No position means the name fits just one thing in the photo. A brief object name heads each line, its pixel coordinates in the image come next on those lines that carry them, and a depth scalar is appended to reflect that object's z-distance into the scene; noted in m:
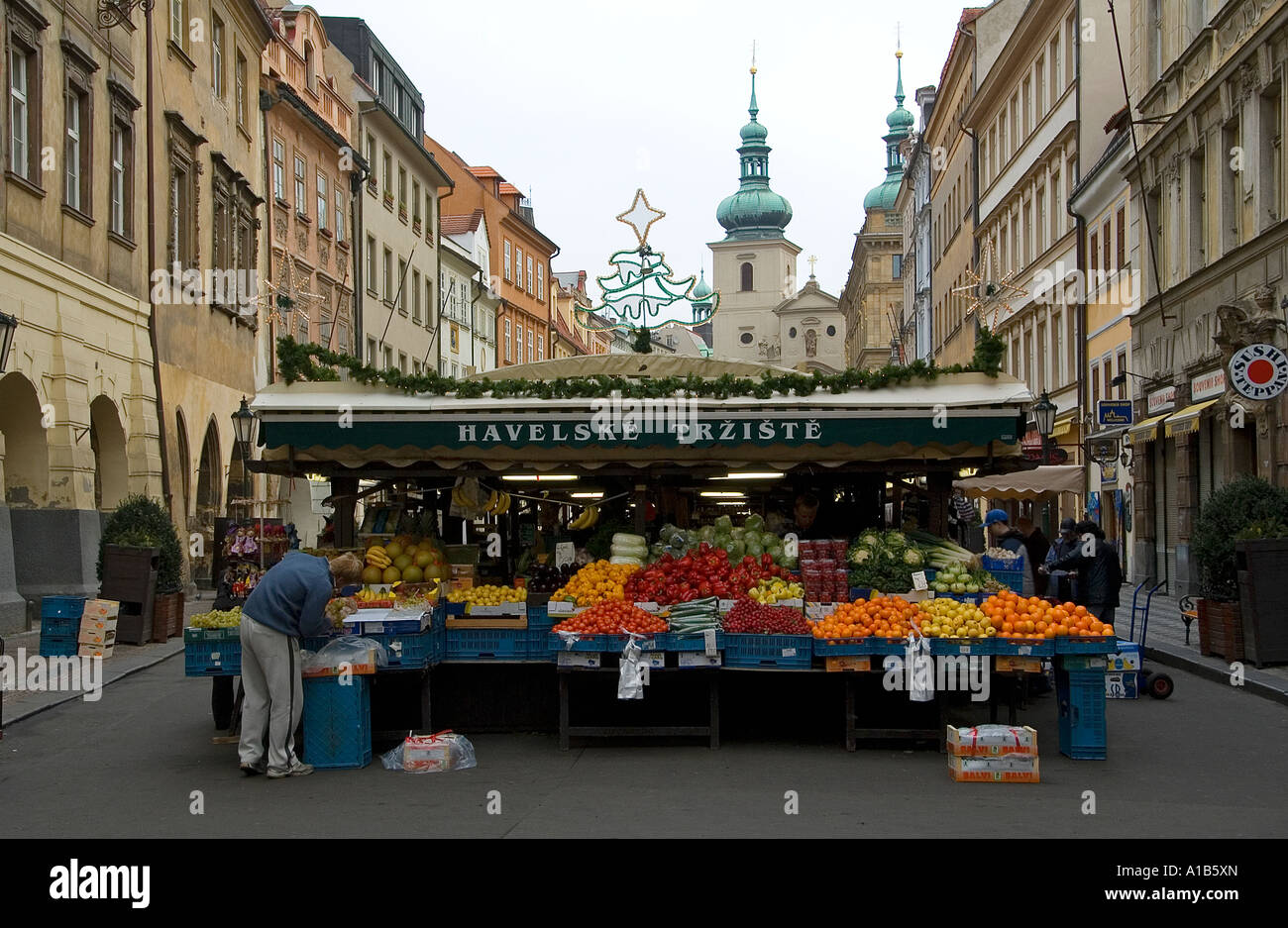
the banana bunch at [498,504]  15.31
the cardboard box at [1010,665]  10.80
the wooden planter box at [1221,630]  16.56
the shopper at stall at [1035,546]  19.04
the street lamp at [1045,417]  21.25
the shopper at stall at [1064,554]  18.45
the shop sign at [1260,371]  16.42
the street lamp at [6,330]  14.91
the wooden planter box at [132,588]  19.31
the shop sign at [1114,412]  28.59
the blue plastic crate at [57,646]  16.39
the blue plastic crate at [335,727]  10.62
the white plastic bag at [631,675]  10.83
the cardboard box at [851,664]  10.80
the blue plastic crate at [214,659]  11.14
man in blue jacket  10.25
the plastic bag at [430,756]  10.40
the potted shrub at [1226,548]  16.59
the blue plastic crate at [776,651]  10.92
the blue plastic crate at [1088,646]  10.67
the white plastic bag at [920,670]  10.57
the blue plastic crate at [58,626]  16.25
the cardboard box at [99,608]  16.62
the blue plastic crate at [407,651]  10.81
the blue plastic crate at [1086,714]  10.70
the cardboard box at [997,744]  9.83
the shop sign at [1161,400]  27.31
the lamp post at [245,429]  20.12
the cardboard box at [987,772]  9.83
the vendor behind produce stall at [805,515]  14.80
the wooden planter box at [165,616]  19.98
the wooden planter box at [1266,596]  15.86
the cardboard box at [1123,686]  14.41
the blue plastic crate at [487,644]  11.55
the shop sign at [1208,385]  24.16
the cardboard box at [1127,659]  11.66
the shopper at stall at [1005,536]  15.24
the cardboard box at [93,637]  16.66
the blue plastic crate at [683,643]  11.01
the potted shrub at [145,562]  19.31
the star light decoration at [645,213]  17.70
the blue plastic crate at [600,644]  11.01
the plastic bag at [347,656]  10.65
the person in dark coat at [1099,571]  16.33
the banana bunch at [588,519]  15.59
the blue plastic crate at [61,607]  16.14
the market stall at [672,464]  11.02
